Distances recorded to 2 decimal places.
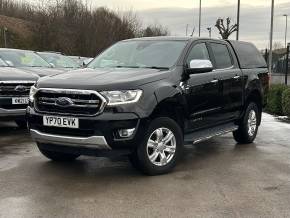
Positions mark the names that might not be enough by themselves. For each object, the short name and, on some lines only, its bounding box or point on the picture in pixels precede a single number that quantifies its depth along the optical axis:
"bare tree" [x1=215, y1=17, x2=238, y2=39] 27.43
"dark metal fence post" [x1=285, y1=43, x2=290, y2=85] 16.64
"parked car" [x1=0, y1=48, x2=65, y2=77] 7.97
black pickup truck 4.29
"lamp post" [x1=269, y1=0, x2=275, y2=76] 19.13
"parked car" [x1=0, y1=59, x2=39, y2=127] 6.50
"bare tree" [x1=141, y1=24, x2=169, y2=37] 37.76
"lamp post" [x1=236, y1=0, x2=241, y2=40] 22.98
